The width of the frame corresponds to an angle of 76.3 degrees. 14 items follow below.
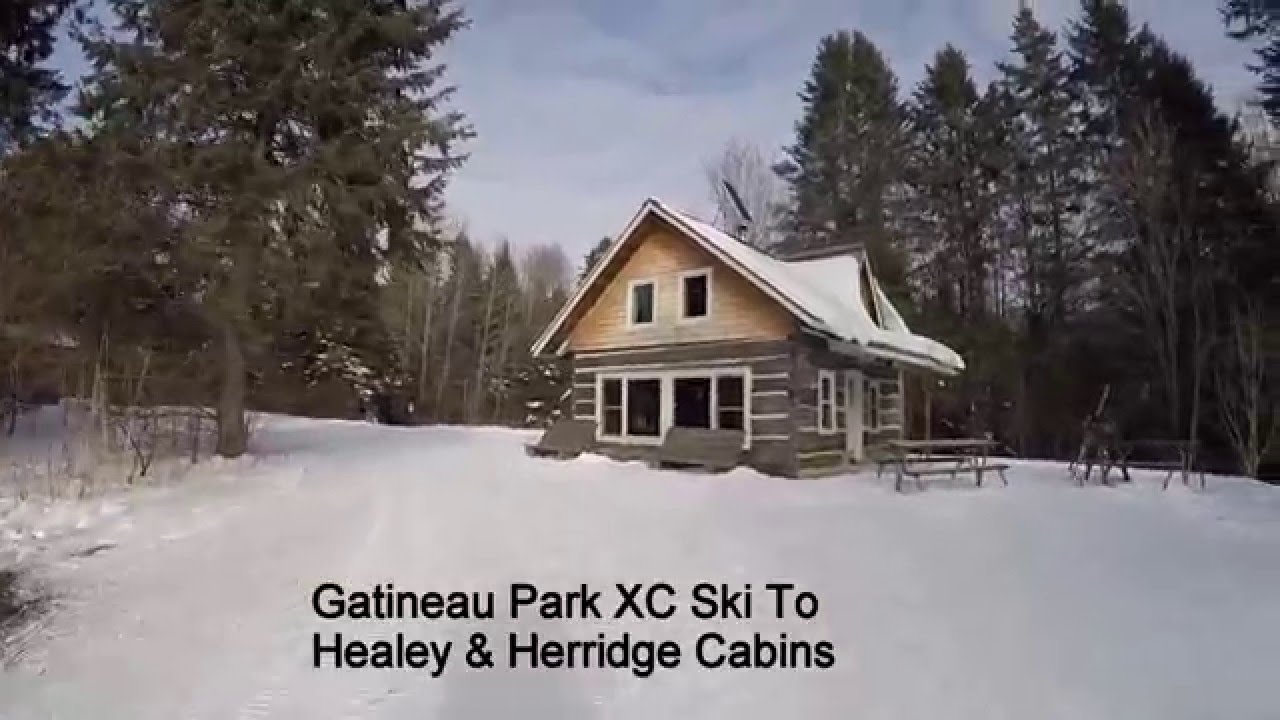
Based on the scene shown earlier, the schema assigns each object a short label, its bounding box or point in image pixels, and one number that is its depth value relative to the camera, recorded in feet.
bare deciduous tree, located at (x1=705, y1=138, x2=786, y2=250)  90.99
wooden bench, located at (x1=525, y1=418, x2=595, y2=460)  48.29
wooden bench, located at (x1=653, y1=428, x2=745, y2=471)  41.39
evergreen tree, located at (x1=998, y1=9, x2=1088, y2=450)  69.26
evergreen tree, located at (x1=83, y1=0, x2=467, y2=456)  37.22
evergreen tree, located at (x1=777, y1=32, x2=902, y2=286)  86.02
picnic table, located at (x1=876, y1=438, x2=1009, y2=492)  36.17
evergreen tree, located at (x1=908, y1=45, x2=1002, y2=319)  80.38
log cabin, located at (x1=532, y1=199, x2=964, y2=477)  41.68
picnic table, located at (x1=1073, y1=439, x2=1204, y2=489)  40.34
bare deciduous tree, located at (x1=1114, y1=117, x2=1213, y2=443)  59.67
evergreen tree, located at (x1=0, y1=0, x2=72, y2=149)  34.45
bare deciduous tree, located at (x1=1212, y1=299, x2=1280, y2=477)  48.67
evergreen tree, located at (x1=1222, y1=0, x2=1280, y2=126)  46.75
